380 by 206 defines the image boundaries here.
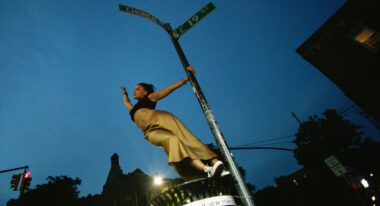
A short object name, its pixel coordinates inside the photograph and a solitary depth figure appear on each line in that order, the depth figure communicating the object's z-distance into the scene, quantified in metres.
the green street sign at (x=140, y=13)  3.89
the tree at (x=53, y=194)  25.28
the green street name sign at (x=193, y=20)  3.76
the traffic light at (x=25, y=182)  16.77
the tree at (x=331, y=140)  33.00
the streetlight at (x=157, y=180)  16.48
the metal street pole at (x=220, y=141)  1.56
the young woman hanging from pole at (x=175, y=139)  2.37
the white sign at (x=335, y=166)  13.83
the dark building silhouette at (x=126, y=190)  31.20
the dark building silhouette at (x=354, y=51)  14.68
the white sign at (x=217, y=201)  1.97
